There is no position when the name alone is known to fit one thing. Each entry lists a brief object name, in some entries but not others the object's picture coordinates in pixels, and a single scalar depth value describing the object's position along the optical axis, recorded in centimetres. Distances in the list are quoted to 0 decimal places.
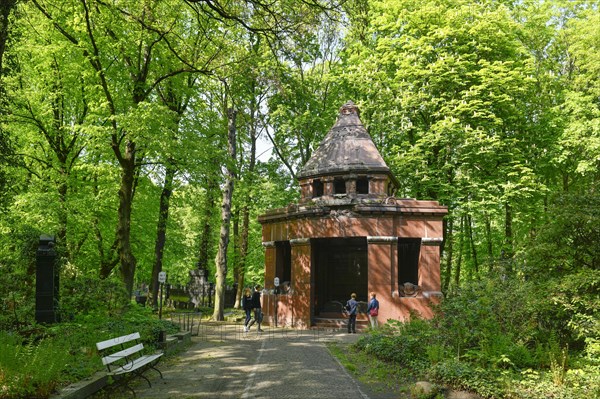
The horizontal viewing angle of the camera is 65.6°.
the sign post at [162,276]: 1688
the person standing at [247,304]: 1794
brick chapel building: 2027
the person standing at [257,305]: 1852
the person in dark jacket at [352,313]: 1839
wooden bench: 799
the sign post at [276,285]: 2184
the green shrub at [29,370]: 645
